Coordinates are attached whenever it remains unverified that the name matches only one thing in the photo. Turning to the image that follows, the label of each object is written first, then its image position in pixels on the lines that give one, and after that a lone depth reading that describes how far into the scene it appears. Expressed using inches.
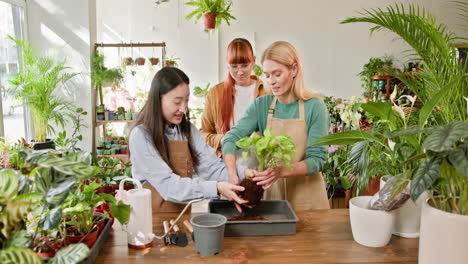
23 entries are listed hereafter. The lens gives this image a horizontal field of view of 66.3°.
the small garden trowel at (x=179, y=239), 56.0
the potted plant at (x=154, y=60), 200.4
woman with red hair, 110.4
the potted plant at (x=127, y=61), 191.6
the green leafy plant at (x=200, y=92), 200.5
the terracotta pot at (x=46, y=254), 44.4
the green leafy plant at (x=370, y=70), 310.0
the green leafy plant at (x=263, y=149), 66.7
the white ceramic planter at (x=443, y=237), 42.5
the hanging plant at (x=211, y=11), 159.6
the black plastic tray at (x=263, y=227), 58.9
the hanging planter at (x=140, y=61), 202.2
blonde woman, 80.7
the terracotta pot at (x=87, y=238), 49.0
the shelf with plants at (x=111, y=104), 173.3
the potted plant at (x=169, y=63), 193.3
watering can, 53.4
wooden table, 51.8
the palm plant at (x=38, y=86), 147.4
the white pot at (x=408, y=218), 57.7
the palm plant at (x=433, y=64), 58.9
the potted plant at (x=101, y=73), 171.6
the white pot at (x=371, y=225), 54.1
